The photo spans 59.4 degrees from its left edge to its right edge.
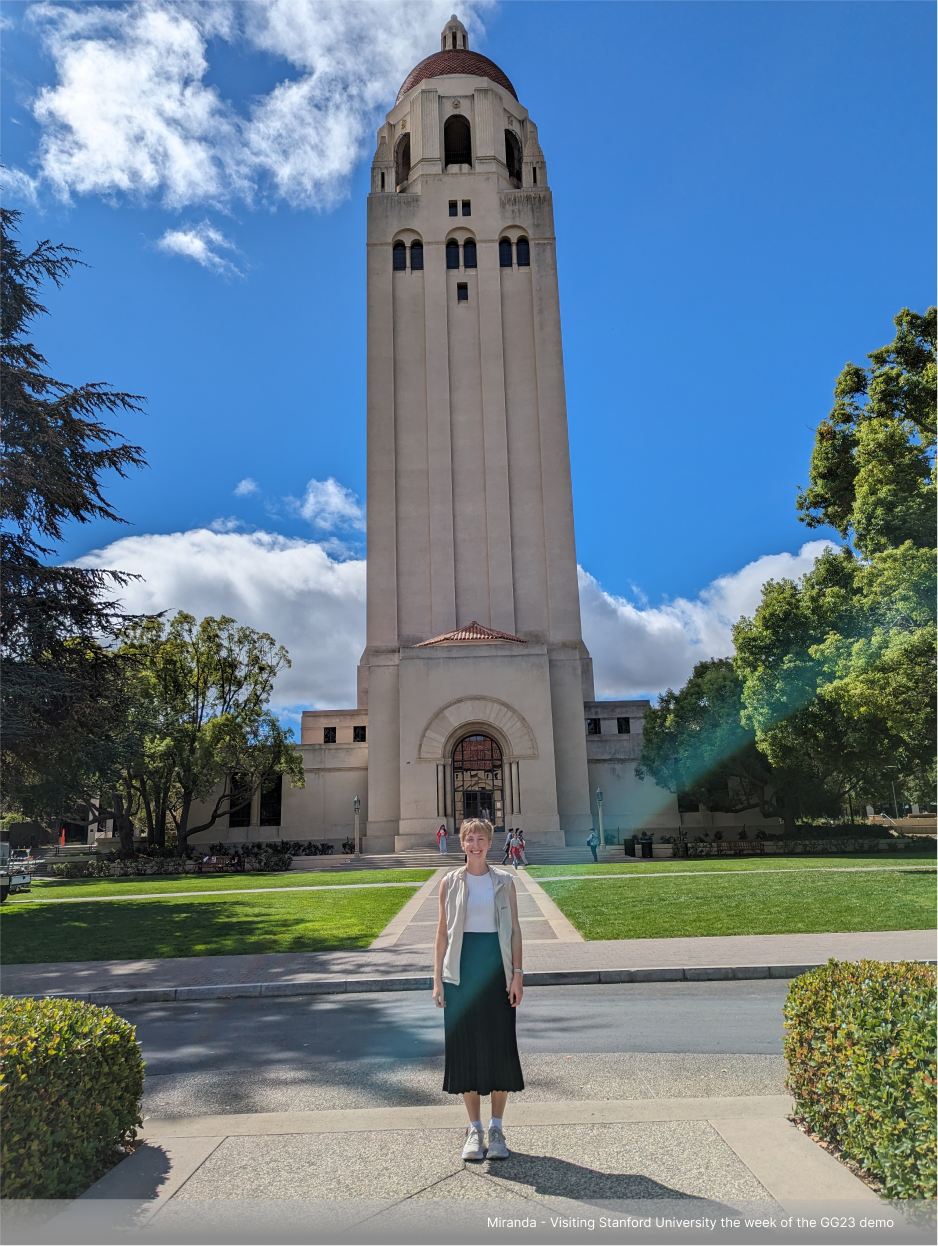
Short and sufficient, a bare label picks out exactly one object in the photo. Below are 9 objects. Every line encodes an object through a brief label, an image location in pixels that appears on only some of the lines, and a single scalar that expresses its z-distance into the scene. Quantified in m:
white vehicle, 24.00
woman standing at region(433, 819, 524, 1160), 4.46
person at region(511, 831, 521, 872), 30.94
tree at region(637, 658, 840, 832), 37.91
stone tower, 39.00
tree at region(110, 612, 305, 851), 37.62
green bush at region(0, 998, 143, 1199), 3.81
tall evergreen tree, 16.20
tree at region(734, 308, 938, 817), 18.92
